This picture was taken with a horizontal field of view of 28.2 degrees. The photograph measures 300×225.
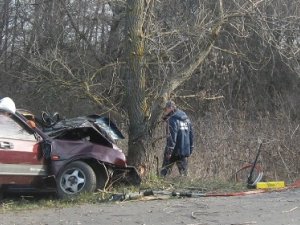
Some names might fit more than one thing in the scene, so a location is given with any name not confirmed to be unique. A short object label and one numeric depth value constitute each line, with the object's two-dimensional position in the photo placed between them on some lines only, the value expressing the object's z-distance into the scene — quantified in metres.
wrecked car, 9.21
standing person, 12.19
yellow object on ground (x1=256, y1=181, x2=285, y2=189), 10.86
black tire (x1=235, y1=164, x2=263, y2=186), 11.38
